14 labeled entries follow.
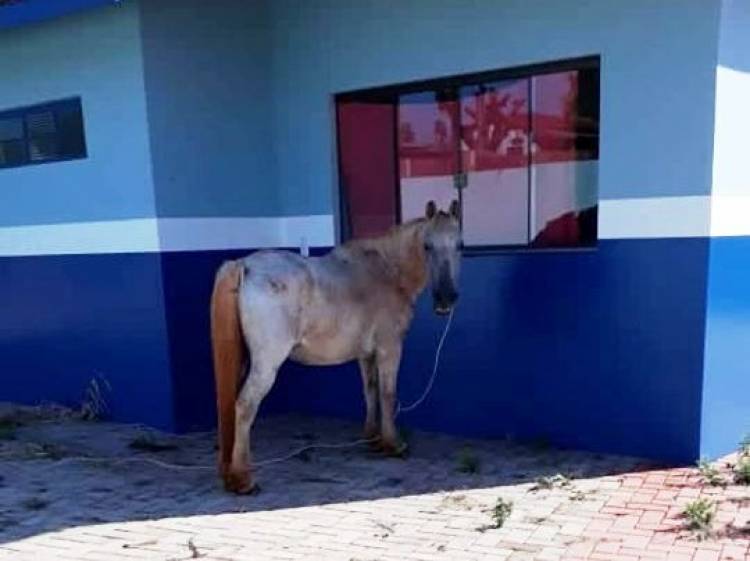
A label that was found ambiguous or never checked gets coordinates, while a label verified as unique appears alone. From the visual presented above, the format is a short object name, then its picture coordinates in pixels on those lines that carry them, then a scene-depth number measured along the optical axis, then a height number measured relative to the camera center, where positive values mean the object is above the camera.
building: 5.00 -0.27
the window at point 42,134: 6.64 +0.24
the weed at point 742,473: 4.73 -1.95
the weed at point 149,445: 5.93 -2.09
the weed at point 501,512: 4.30 -1.96
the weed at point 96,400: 6.79 -1.99
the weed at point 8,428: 6.30 -2.12
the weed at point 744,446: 5.22 -1.97
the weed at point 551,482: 4.85 -2.01
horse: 4.91 -1.01
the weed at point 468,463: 5.20 -2.03
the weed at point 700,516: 4.09 -1.92
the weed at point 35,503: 4.76 -2.00
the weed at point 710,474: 4.76 -1.98
